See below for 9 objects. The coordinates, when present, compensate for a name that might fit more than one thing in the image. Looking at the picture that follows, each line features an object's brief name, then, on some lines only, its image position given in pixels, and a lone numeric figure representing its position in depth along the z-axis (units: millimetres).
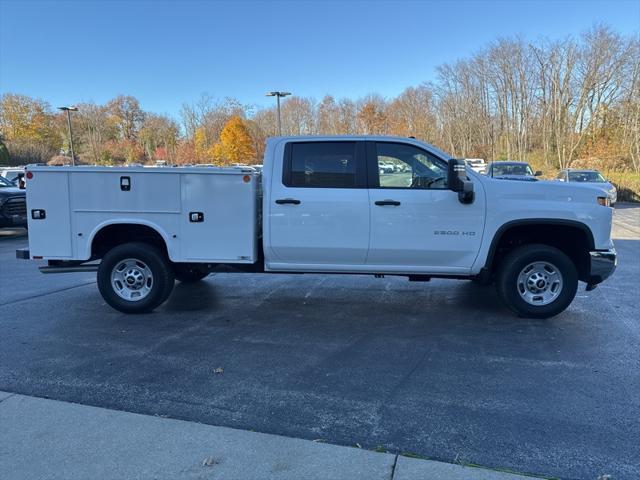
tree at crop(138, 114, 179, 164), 58991
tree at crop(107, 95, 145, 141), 76688
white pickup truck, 5551
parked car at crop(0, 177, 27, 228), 13570
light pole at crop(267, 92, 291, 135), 28047
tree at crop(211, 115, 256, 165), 46719
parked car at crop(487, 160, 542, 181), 18484
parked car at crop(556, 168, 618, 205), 20141
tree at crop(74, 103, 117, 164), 62750
